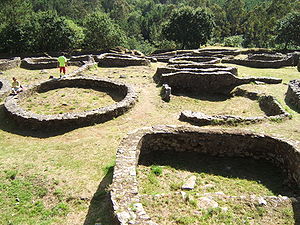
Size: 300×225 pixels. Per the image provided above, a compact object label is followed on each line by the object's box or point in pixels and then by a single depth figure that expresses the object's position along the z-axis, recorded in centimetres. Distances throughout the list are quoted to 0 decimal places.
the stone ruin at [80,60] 2706
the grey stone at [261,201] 636
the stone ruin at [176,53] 3356
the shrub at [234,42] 5521
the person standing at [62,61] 1922
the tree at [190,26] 4800
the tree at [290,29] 3828
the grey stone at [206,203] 637
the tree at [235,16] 7519
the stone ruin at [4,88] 1591
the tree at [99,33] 4106
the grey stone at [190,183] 755
